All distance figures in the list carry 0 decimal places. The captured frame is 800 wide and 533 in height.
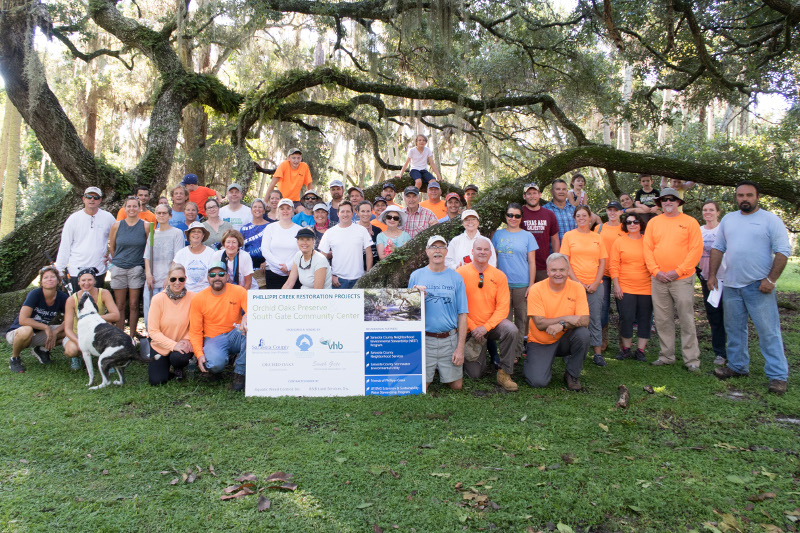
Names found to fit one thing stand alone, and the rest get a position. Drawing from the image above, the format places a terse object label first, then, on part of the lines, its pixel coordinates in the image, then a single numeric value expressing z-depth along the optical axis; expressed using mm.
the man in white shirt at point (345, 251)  6461
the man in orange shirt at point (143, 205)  7176
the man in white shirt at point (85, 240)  6777
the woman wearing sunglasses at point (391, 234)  6492
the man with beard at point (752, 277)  5328
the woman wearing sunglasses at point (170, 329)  5449
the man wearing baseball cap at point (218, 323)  5441
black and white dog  5379
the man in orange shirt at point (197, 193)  8273
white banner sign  5227
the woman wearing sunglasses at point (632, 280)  6520
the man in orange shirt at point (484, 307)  5574
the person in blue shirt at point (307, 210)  7379
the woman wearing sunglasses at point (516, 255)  6211
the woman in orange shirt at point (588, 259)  6332
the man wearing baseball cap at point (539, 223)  6633
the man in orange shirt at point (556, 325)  5410
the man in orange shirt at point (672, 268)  6137
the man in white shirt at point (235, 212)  7418
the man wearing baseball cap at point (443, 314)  5402
